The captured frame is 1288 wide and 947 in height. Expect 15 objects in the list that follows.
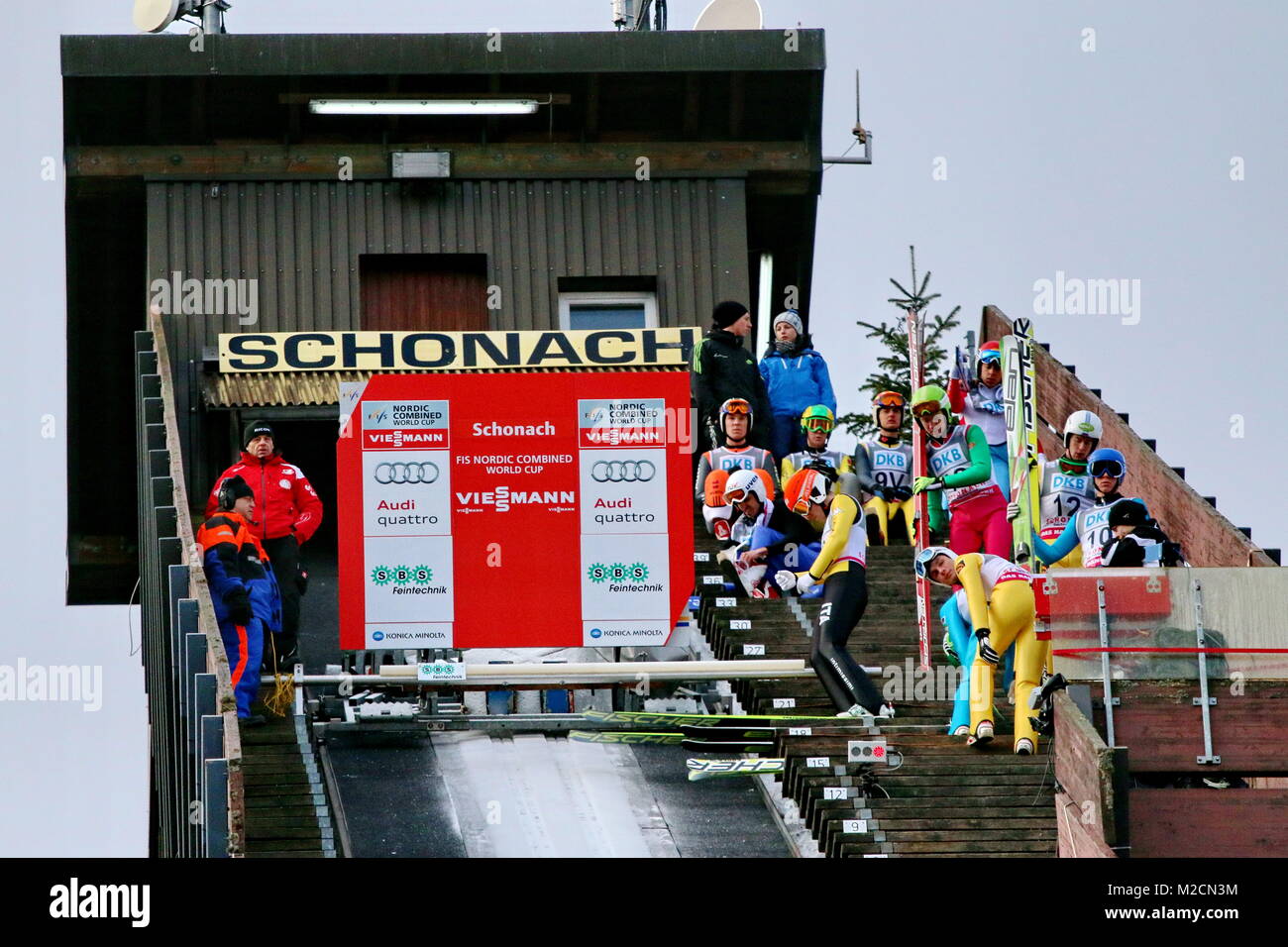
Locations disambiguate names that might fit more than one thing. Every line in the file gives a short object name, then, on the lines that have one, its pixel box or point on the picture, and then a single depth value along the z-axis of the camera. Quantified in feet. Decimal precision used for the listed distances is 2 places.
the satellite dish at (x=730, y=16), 95.04
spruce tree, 106.11
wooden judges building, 88.63
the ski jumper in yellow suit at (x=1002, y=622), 60.80
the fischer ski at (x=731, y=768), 62.44
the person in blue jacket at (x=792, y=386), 76.84
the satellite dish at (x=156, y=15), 90.58
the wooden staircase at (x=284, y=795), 57.72
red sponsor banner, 67.92
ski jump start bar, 65.36
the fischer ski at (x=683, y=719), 65.16
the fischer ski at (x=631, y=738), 66.39
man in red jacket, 68.80
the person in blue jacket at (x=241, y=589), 62.90
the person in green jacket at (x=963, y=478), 68.33
